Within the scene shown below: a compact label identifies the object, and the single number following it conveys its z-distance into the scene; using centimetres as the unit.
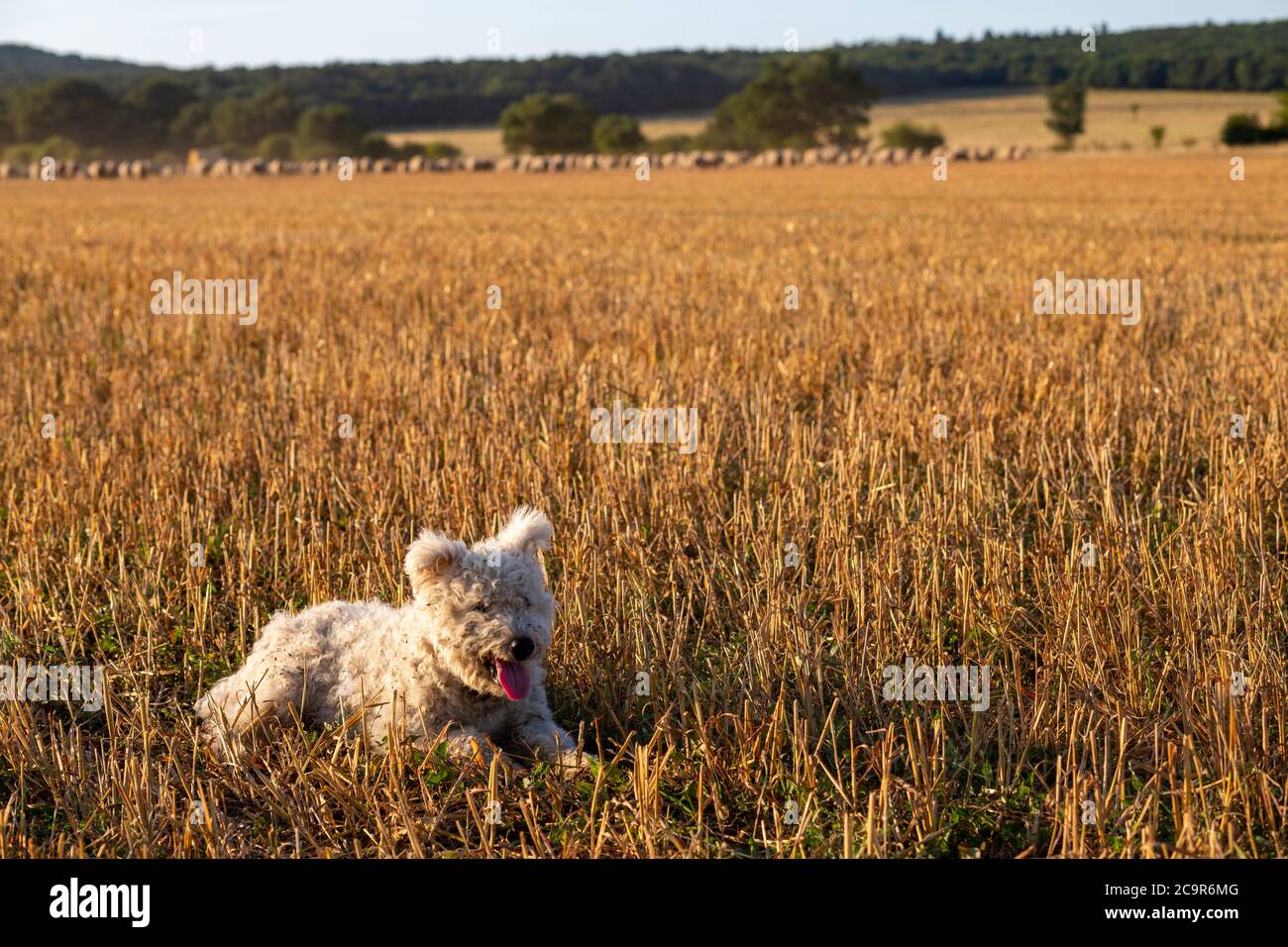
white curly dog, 312
